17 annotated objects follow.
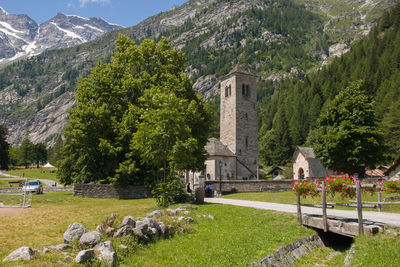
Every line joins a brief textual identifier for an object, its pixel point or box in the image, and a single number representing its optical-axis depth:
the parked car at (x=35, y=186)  29.14
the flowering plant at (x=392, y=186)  10.44
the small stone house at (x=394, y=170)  34.01
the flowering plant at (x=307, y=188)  10.77
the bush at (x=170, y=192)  17.12
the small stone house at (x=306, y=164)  48.75
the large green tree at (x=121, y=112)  24.08
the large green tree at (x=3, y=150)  77.38
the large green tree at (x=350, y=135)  29.45
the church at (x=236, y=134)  42.38
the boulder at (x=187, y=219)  11.47
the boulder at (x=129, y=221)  8.87
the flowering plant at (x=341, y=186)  10.03
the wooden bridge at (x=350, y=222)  9.07
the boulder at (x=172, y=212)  12.65
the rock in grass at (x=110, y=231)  8.36
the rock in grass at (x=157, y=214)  12.03
